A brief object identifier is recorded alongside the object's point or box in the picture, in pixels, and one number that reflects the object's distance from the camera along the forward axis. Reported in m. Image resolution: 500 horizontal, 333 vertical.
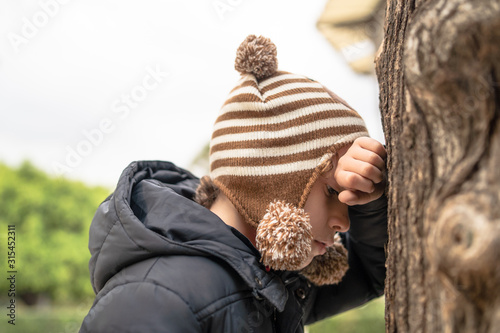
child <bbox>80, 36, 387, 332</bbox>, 1.03
